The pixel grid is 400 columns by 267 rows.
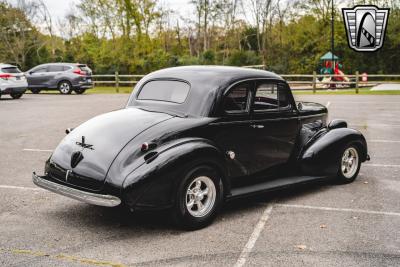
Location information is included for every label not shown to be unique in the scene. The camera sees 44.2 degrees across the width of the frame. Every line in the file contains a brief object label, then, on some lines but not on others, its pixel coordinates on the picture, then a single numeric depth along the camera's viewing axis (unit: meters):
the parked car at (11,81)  22.52
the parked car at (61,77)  26.56
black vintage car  4.95
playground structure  34.47
